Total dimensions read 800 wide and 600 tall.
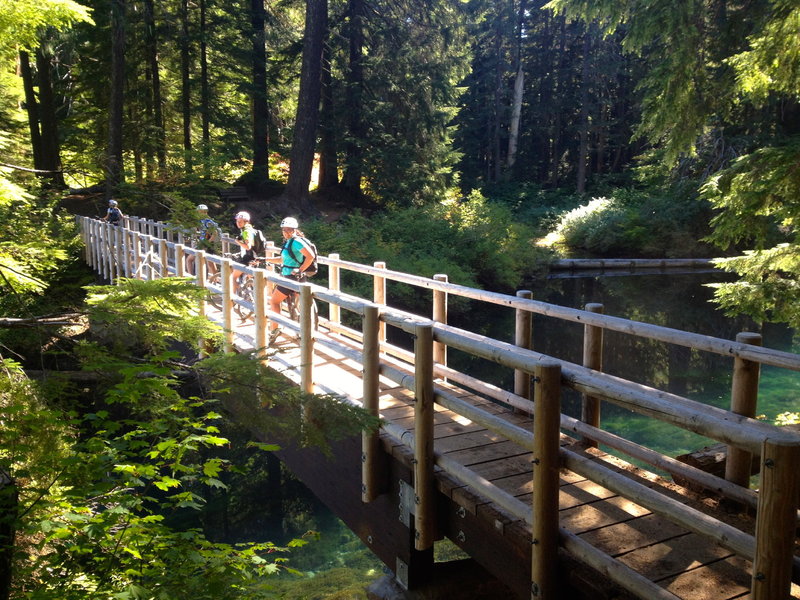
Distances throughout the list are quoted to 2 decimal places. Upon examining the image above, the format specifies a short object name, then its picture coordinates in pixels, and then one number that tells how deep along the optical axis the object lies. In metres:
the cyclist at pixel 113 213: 15.96
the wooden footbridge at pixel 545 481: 2.47
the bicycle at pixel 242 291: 10.38
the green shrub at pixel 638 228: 28.06
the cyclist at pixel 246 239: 10.80
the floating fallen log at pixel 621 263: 27.72
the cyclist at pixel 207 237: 11.08
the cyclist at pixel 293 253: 8.23
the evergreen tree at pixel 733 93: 5.91
